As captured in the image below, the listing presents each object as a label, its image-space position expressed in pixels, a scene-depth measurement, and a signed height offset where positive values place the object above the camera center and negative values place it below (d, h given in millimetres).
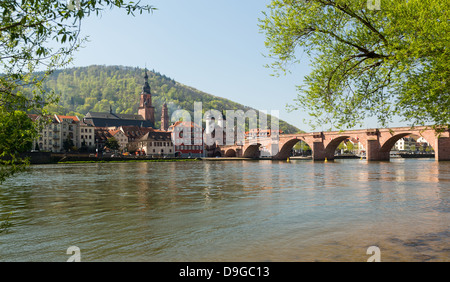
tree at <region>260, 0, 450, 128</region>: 9250 +2592
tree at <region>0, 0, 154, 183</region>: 5301 +1524
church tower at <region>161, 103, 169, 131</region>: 178750 +14324
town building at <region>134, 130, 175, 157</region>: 121562 +1683
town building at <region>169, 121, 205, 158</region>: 126625 +3134
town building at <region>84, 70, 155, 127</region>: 156875 +14439
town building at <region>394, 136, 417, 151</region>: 179250 +1631
